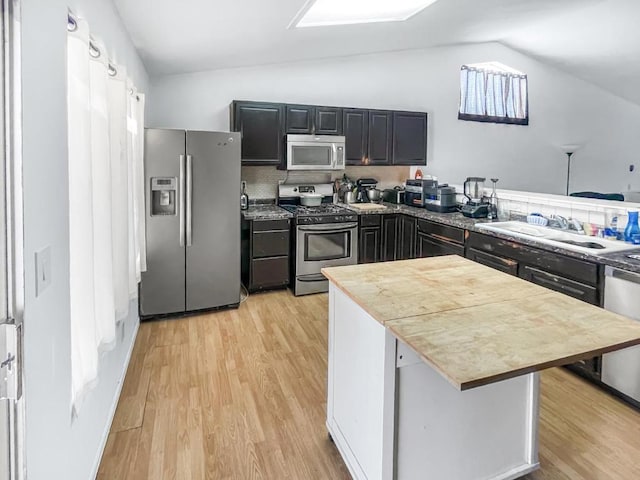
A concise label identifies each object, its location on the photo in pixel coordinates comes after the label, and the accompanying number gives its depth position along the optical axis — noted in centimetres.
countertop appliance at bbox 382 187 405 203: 512
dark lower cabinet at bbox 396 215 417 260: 446
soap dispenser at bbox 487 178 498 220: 402
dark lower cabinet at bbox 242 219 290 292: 425
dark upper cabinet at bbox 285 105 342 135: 455
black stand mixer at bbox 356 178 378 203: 520
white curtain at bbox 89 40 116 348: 181
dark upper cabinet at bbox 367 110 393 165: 493
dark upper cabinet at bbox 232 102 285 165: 438
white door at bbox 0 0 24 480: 92
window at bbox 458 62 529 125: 568
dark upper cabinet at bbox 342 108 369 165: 480
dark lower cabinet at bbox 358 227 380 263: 470
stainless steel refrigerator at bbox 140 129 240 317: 355
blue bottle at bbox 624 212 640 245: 277
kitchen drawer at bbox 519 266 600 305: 254
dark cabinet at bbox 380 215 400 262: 474
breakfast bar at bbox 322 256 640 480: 126
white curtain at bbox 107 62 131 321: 220
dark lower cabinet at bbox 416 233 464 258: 376
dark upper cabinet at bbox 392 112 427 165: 507
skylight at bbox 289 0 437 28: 330
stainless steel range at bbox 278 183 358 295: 439
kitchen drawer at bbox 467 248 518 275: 310
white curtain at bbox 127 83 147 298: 277
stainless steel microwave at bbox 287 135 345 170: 451
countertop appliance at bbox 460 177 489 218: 397
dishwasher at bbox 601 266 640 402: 233
